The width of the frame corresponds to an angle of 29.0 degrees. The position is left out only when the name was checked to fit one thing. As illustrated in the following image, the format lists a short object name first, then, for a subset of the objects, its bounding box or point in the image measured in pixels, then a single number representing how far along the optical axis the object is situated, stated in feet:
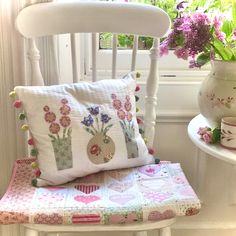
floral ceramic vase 3.92
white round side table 3.64
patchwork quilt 3.44
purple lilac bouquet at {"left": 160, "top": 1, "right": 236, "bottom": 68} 3.84
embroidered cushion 3.86
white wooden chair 4.20
